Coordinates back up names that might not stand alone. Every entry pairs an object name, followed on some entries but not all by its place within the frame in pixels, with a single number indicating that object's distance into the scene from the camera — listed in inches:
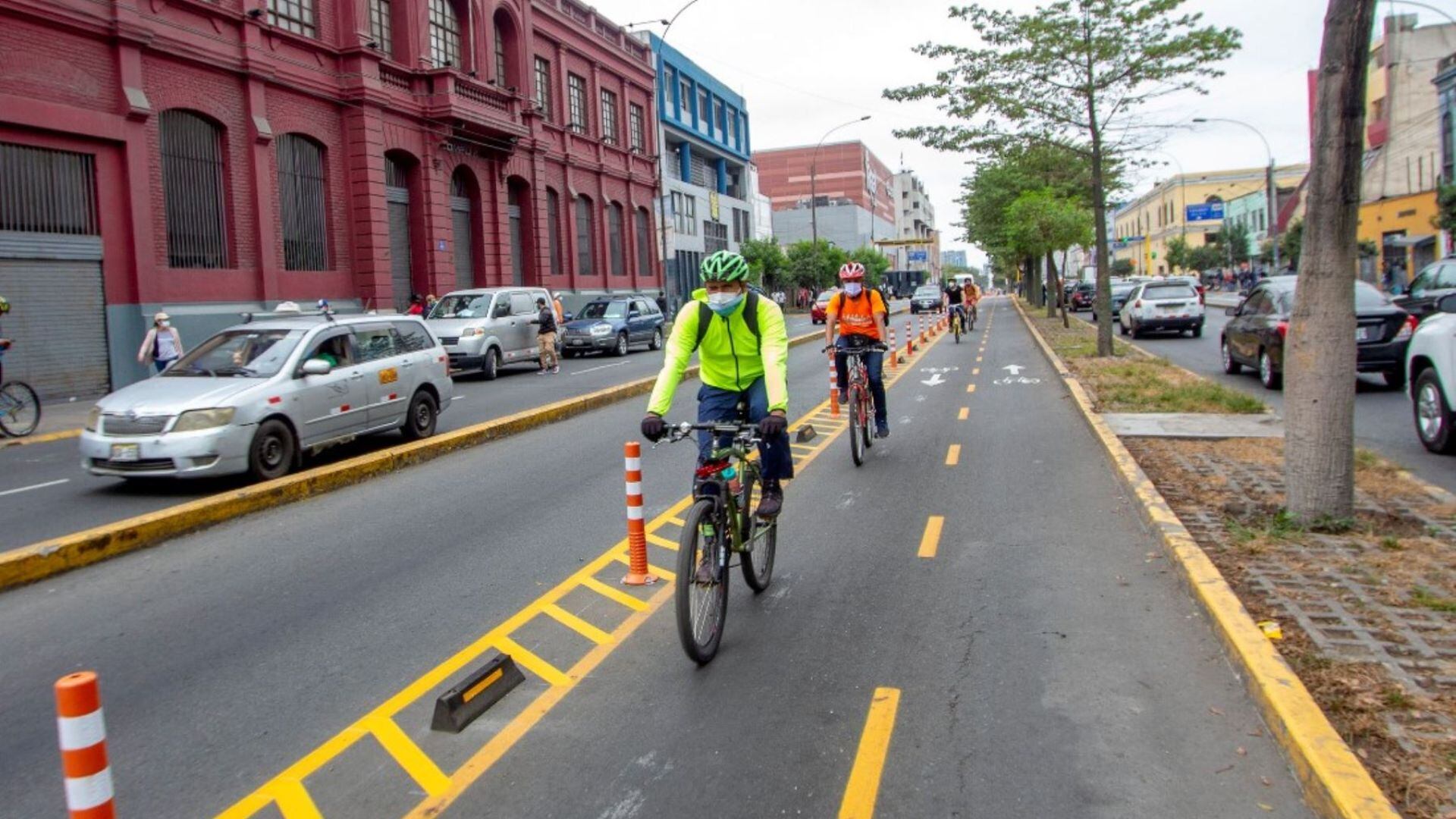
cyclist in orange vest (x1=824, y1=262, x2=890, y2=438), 432.8
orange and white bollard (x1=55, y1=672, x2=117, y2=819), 99.4
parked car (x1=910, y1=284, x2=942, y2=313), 2186.3
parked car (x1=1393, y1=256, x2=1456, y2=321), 603.4
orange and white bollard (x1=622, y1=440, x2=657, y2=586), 240.7
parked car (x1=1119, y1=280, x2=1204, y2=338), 1114.1
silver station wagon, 366.0
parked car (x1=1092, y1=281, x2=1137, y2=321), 1618.5
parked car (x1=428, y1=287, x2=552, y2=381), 869.8
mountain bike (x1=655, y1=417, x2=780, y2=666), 193.8
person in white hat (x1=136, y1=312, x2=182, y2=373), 671.8
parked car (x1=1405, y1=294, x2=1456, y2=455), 363.6
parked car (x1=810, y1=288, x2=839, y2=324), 1685.2
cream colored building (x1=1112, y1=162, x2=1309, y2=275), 3321.9
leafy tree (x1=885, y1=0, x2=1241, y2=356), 712.4
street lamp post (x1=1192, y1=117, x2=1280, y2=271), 1833.2
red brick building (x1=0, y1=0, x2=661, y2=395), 743.7
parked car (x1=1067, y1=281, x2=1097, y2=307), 1970.4
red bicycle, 407.5
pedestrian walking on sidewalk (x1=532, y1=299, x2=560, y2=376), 901.8
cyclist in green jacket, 217.5
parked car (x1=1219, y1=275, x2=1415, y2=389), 560.1
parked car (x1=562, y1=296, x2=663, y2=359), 1116.5
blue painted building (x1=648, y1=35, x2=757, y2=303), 2096.5
